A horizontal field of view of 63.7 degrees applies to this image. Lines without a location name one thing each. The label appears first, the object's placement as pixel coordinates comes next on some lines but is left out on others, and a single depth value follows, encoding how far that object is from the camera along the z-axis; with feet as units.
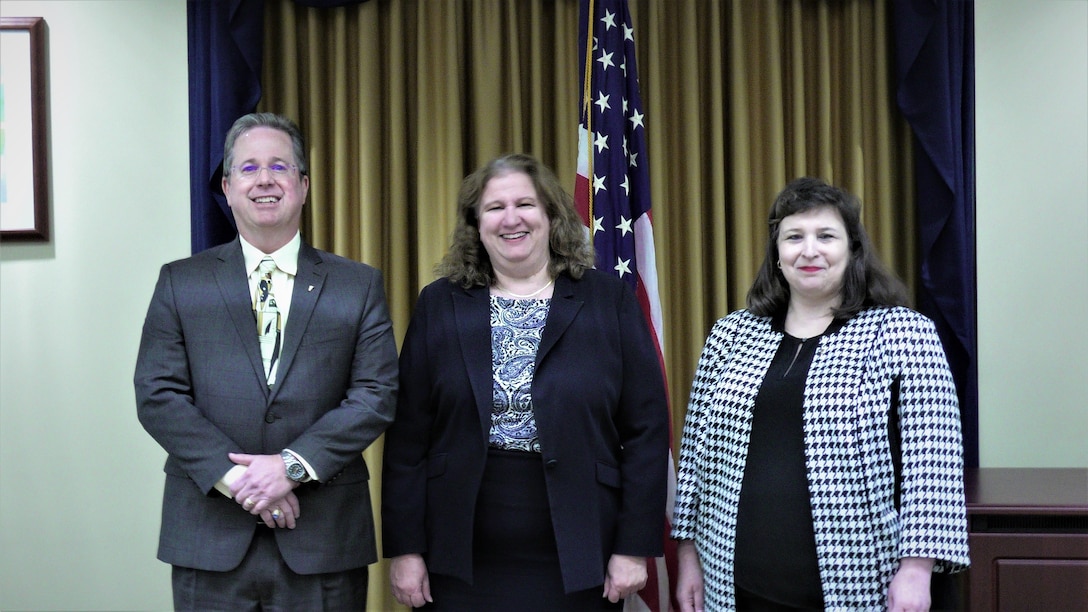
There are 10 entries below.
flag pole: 9.16
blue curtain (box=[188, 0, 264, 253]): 9.61
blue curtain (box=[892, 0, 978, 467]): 9.73
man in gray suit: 6.45
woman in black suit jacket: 6.64
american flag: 9.21
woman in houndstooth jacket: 6.22
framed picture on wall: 9.96
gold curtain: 10.22
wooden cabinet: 7.57
